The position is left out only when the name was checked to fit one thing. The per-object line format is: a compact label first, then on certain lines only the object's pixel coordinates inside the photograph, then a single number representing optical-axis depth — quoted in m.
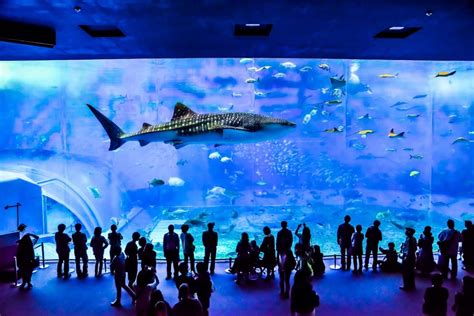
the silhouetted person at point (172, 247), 6.19
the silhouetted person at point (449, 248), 6.36
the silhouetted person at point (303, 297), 3.44
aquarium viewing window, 16.38
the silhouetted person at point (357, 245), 6.61
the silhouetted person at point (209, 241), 6.46
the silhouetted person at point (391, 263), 6.83
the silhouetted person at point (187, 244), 6.41
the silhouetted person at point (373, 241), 6.55
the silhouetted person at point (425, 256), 6.35
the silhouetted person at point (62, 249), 6.45
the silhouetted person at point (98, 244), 6.47
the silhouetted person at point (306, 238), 6.35
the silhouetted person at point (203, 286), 4.04
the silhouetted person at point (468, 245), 6.62
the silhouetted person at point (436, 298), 3.50
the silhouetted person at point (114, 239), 6.27
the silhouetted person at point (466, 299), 3.33
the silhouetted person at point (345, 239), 6.76
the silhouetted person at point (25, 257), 5.91
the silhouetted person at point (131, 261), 5.58
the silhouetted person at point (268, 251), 6.16
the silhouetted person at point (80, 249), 6.45
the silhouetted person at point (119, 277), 5.24
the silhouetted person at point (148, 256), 5.57
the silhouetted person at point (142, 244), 5.86
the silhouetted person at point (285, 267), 5.29
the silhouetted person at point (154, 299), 3.11
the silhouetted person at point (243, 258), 6.14
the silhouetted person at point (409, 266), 5.86
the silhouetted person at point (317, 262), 6.61
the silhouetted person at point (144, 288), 3.75
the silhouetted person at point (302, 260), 5.83
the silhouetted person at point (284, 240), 5.64
